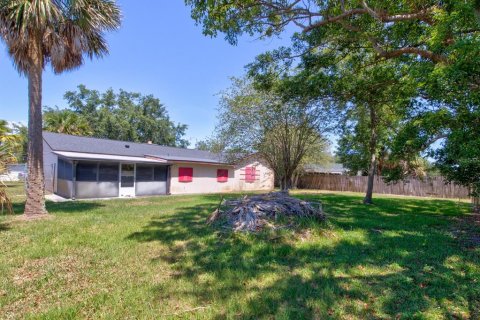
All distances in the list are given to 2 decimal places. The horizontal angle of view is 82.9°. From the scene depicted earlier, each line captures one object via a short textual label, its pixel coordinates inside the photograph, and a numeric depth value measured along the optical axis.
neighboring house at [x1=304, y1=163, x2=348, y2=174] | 27.66
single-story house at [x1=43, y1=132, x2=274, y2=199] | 15.04
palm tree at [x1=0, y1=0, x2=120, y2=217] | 7.77
